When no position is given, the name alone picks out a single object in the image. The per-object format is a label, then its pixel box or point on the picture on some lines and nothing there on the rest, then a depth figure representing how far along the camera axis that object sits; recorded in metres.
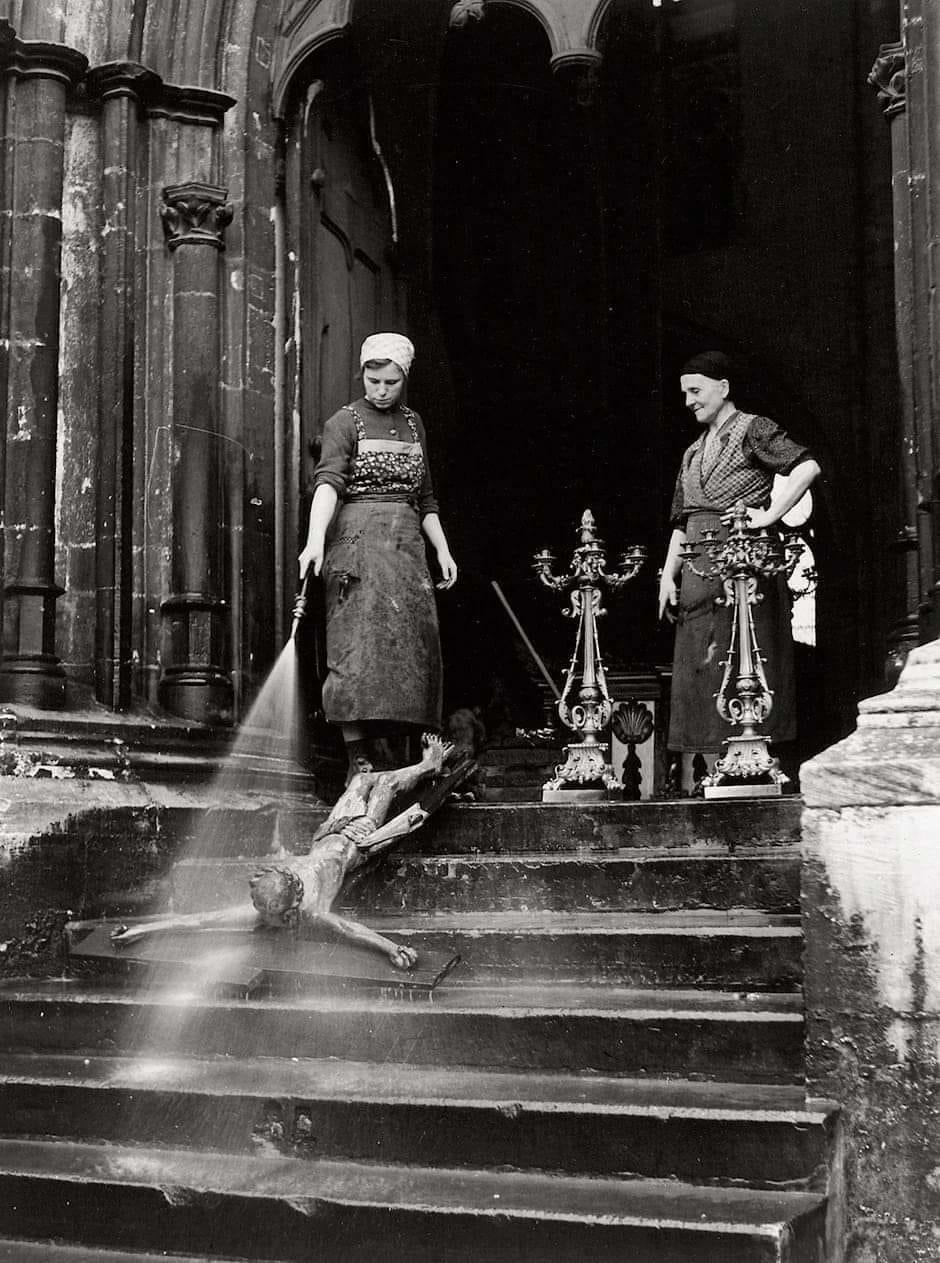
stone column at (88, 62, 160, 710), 6.56
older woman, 6.54
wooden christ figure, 5.10
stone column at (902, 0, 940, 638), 5.62
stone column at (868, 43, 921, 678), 5.91
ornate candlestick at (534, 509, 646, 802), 6.57
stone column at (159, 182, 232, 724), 6.73
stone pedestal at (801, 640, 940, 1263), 3.78
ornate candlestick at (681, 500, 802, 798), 6.04
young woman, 6.39
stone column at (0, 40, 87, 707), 6.12
